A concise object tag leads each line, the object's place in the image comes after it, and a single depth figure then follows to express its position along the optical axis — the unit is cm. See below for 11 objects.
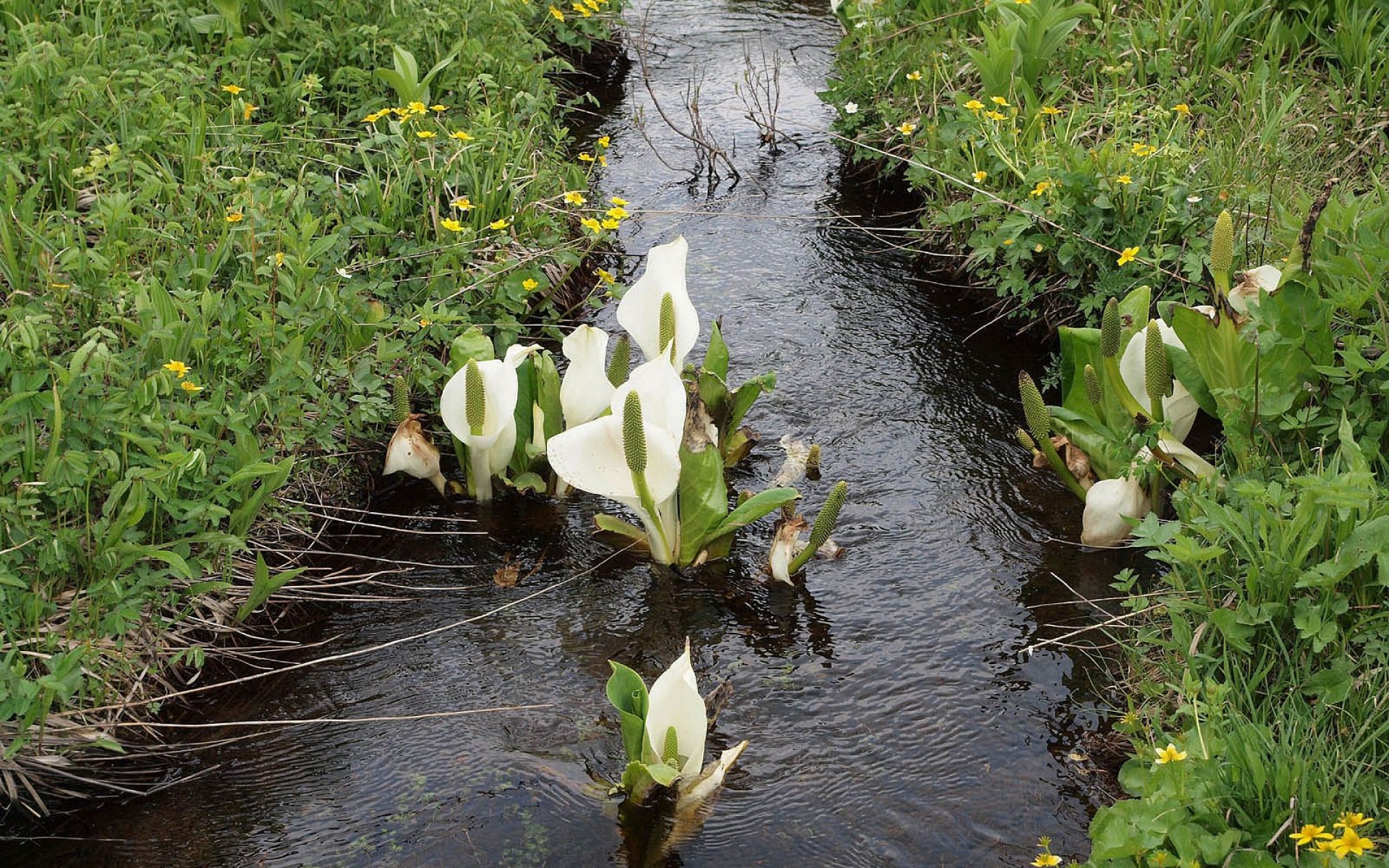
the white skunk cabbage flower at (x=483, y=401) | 359
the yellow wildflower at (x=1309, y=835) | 211
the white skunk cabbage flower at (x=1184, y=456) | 344
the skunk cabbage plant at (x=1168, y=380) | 314
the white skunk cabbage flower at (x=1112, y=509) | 355
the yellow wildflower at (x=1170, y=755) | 226
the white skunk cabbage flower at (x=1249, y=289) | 341
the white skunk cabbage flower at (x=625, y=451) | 324
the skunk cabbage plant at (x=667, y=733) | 264
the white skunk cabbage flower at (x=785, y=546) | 349
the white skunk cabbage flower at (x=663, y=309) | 367
